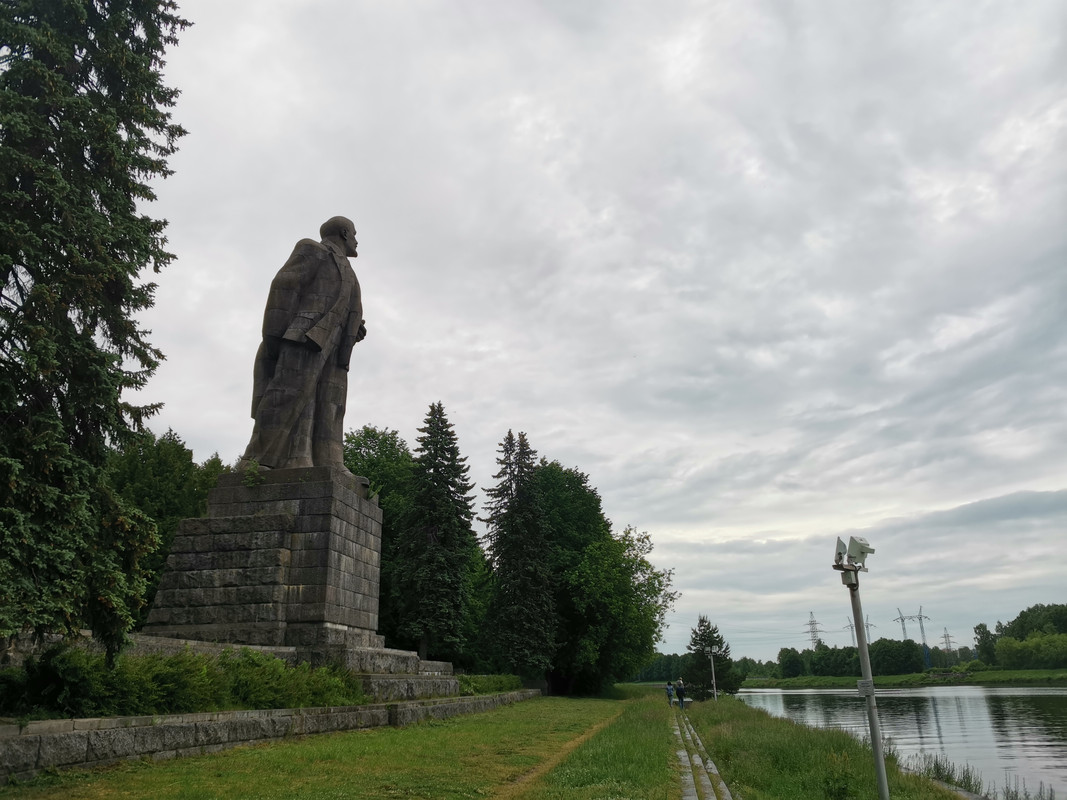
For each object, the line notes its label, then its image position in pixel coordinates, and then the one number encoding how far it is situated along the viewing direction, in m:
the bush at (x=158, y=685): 7.57
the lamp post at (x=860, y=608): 7.26
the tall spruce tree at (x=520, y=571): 35.62
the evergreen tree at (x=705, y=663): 50.06
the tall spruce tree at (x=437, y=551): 33.44
